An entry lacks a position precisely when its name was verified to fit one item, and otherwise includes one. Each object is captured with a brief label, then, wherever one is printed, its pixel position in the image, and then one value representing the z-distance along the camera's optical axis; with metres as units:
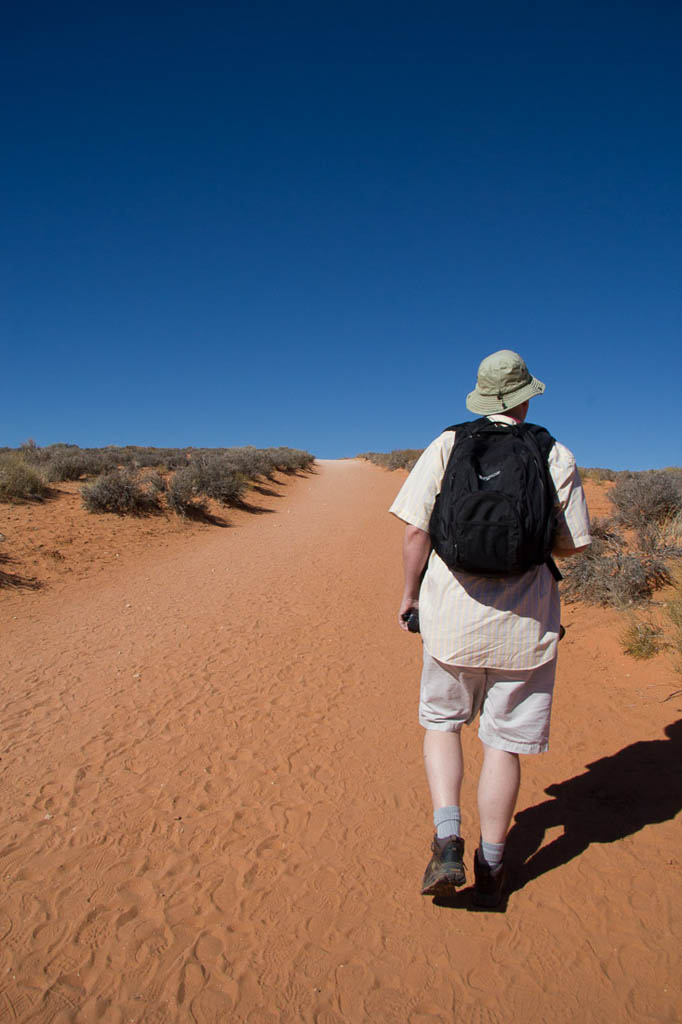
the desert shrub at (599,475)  21.98
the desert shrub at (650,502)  8.85
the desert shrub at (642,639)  4.66
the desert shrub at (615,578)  5.59
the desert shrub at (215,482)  15.30
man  2.06
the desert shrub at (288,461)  30.16
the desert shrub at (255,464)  22.17
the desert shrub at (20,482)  11.44
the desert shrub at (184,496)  13.24
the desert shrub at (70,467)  14.40
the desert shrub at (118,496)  11.97
